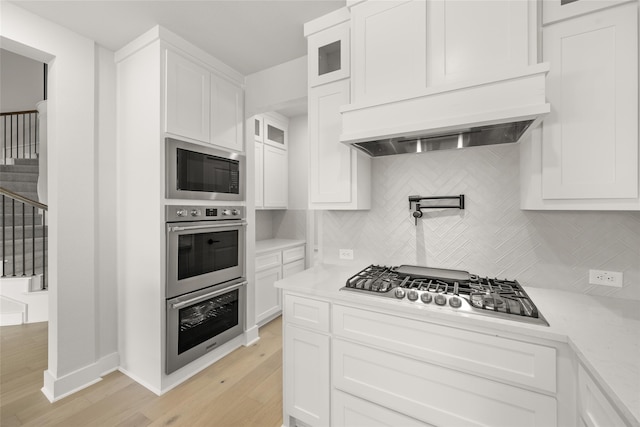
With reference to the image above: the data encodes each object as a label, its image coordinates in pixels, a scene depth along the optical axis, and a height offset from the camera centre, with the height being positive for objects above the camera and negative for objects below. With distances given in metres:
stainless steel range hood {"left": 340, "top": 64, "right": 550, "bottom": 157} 1.21 +0.49
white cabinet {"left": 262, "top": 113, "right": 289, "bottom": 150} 3.80 +1.20
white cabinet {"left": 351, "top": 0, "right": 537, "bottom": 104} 1.32 +0.91
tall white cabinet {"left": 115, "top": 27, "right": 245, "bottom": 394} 2.08 +0.45
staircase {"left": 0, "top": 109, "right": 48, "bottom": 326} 3.20 -0.61
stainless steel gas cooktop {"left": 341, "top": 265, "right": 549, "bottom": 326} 1.20 -0.41
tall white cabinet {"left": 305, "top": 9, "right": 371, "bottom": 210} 1.85 +0.62
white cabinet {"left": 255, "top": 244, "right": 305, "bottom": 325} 3.08 -0.76
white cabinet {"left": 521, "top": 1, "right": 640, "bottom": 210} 1.18 +0.46
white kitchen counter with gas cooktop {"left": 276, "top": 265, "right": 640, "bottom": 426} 0.95 -0.65
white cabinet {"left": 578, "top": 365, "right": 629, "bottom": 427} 0.79 -0.61
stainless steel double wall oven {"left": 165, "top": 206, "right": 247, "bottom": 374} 2.14 -0.59
